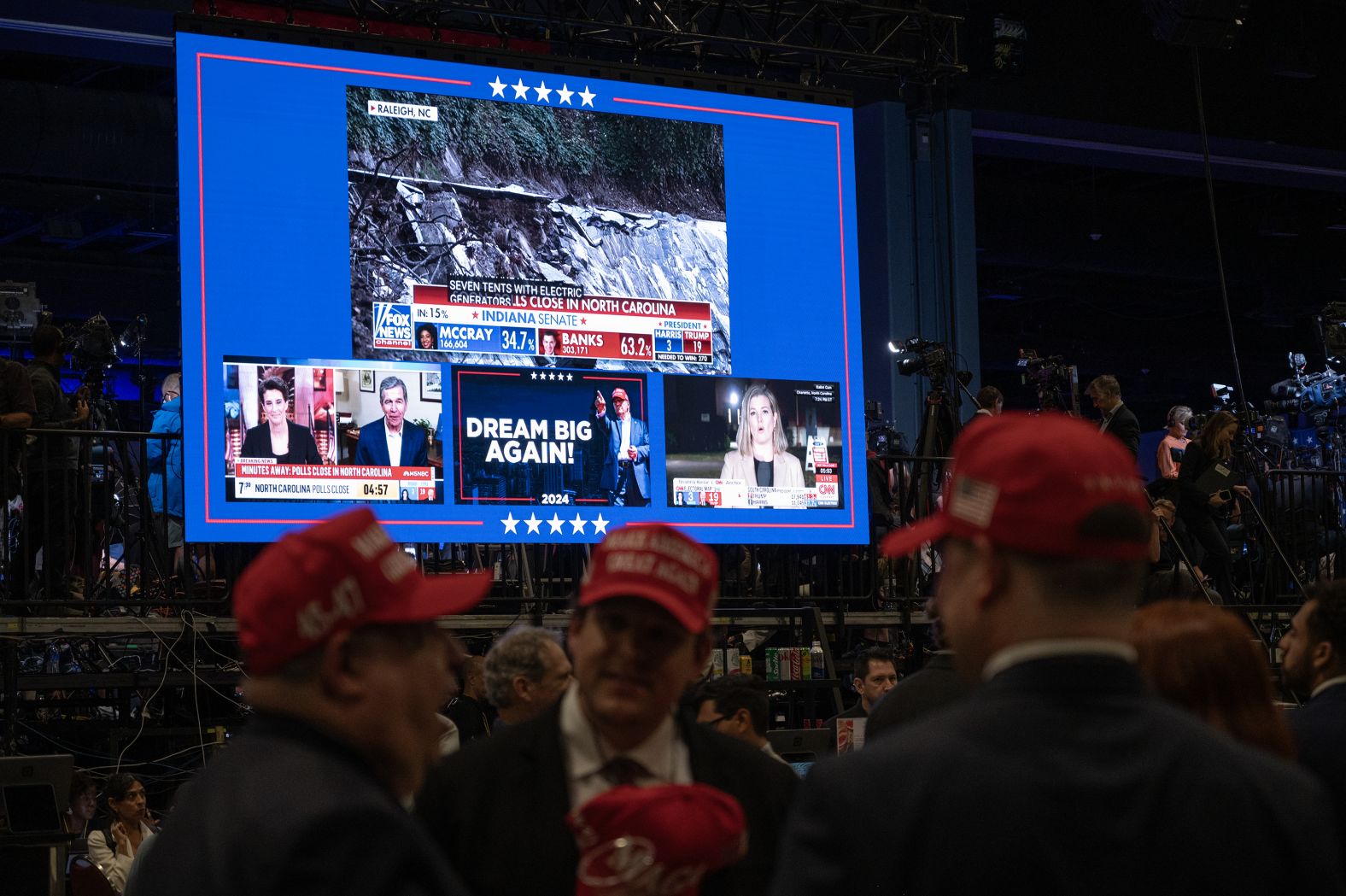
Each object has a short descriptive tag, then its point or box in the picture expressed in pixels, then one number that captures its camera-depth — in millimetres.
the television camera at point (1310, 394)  14664
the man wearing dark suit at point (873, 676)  7703
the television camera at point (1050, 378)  10930
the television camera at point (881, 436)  11000
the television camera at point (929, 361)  10359
